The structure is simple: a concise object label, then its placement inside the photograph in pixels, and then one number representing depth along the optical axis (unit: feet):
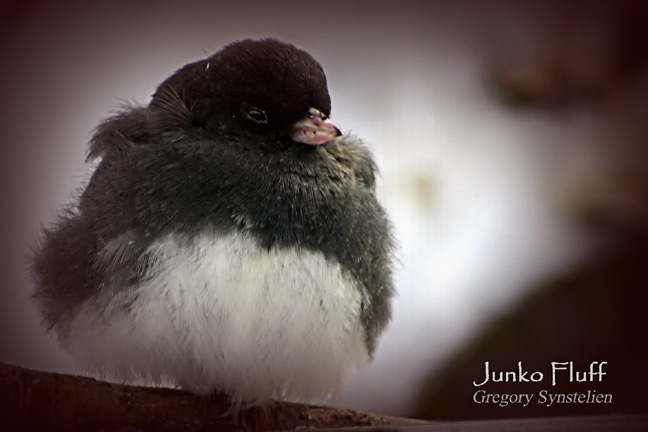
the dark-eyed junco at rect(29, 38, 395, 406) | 6.46
